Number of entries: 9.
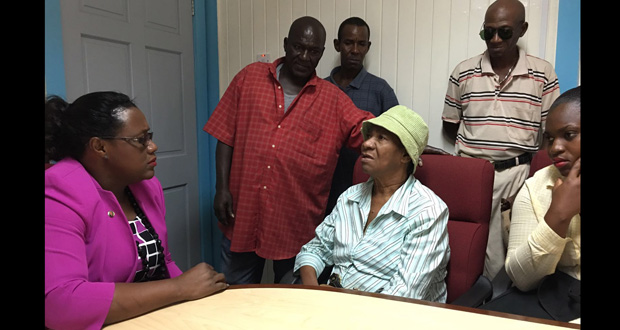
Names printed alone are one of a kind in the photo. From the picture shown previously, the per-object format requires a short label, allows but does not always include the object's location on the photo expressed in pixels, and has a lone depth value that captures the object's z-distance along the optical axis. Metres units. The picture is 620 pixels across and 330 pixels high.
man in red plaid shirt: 2.01
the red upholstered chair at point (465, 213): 1.53
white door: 2.10
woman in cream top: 1.18
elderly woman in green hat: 1.43
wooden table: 0.91
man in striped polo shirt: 1.89
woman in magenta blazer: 0.93
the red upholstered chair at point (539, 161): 1.50
